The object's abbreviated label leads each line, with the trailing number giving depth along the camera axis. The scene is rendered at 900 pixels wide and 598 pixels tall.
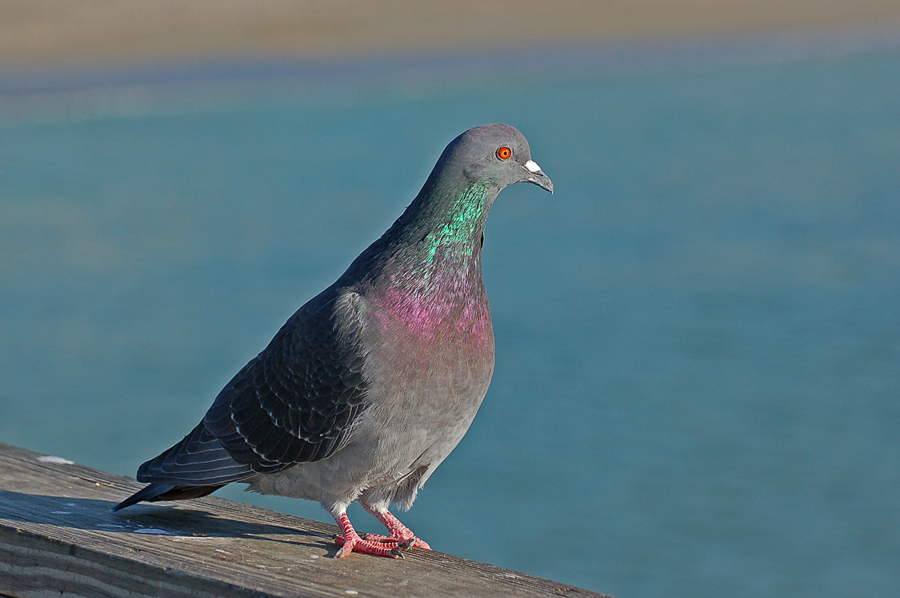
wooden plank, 5.39
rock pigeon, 6.36
